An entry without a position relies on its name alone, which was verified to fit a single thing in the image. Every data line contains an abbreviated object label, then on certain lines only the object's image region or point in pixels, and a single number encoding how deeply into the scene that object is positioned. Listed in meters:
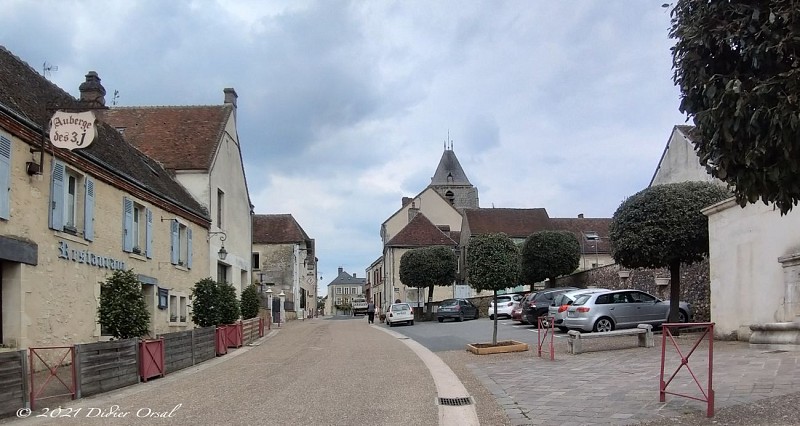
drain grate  9.50
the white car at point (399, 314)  37.12
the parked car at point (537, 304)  25.34
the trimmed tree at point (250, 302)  29.08
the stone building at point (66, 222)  12.92
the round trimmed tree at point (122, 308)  13.13
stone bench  15.56
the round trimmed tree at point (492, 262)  18.05
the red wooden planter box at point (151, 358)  12.76
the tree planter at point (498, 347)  16.70
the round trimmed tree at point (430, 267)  44.62
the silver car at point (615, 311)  19.69
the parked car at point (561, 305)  21.15
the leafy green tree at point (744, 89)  5.08
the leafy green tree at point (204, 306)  19.69
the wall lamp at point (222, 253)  25.22
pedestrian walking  43.63
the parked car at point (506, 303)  34.09
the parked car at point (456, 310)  36.62
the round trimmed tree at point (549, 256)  36.50
